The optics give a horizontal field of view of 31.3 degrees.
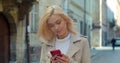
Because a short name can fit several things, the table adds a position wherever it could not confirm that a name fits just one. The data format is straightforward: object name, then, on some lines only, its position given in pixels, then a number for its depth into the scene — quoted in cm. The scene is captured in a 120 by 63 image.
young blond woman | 168
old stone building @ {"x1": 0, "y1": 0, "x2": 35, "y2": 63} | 1009
